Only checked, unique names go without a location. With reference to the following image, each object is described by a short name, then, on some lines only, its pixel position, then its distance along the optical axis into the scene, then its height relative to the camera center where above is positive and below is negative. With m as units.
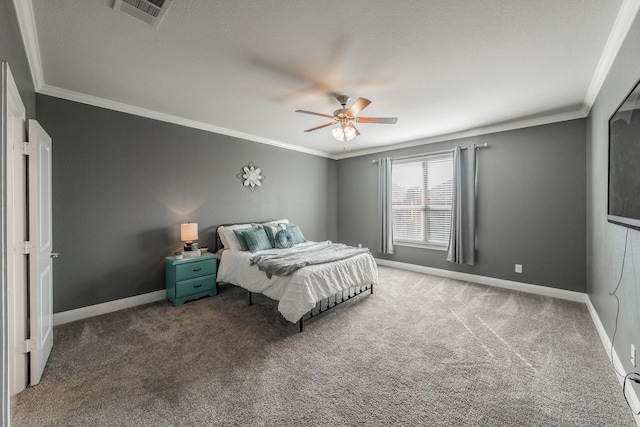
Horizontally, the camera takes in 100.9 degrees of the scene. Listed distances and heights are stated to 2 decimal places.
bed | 2.78 -0.70
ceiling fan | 2.91 +1.01
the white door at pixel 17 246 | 1.77 -0.24
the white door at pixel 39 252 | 1.96 -0.32
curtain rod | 4.32 +1.07
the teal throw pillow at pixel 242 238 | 3.87 -0.40
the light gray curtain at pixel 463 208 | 4.40 +0.04
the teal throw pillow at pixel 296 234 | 4.38 -0.39
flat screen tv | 1.53 +0.32
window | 4.83 +0.21
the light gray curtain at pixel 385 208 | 5.48 +0.05
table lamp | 3.65 -0.32
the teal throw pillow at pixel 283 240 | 4.08 -0.45
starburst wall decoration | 4.69 +0.62
